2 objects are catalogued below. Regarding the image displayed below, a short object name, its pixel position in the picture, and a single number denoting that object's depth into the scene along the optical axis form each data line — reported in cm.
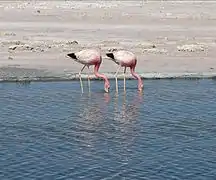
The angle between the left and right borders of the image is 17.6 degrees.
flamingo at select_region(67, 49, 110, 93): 2044
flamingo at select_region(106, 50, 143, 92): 2055
